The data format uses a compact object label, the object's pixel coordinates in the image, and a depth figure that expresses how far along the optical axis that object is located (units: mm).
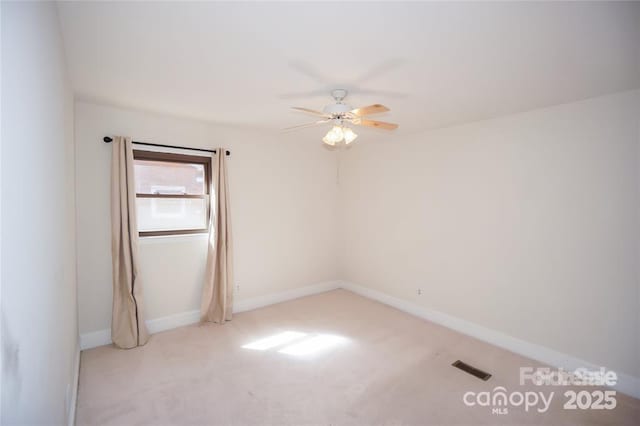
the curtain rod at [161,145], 3090
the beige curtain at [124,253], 3105
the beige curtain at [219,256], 3727
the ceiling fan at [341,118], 2457
